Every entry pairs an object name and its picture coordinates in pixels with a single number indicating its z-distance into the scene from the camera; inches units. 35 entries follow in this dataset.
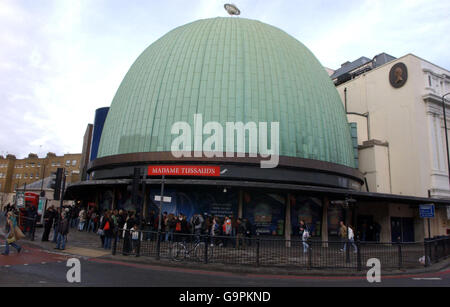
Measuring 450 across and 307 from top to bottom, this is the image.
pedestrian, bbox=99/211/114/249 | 631.8
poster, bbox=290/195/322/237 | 901.2
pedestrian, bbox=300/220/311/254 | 734.4
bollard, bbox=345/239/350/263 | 533.7
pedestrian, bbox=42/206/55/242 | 712.2
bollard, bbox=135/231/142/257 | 552.6
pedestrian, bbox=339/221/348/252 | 743.8
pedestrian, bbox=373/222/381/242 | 1121.9
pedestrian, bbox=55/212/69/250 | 595.5
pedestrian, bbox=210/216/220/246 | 738.8
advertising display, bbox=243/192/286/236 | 864.9
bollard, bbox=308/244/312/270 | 500.2
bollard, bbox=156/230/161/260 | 535.7
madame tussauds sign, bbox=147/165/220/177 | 858.8
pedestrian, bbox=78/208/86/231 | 1004.3
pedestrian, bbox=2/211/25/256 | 513.2
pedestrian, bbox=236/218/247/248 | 759.2
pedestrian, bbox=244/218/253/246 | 786.5
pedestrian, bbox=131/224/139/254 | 586.0
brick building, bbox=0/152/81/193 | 3597.4
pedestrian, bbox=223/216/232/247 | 743.7
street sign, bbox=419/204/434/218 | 886.4
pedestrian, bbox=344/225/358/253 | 706.6
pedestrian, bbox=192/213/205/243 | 721.5
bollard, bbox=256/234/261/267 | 500.1
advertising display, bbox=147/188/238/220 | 861.2
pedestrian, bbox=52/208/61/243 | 697.3
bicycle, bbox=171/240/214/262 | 523.2
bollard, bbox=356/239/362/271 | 513.3
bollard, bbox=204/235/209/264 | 506.3
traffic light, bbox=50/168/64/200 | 617.0
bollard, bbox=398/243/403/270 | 550.6
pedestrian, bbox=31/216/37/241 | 713.3
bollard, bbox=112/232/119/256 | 562.4
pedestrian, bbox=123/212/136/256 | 565.9
